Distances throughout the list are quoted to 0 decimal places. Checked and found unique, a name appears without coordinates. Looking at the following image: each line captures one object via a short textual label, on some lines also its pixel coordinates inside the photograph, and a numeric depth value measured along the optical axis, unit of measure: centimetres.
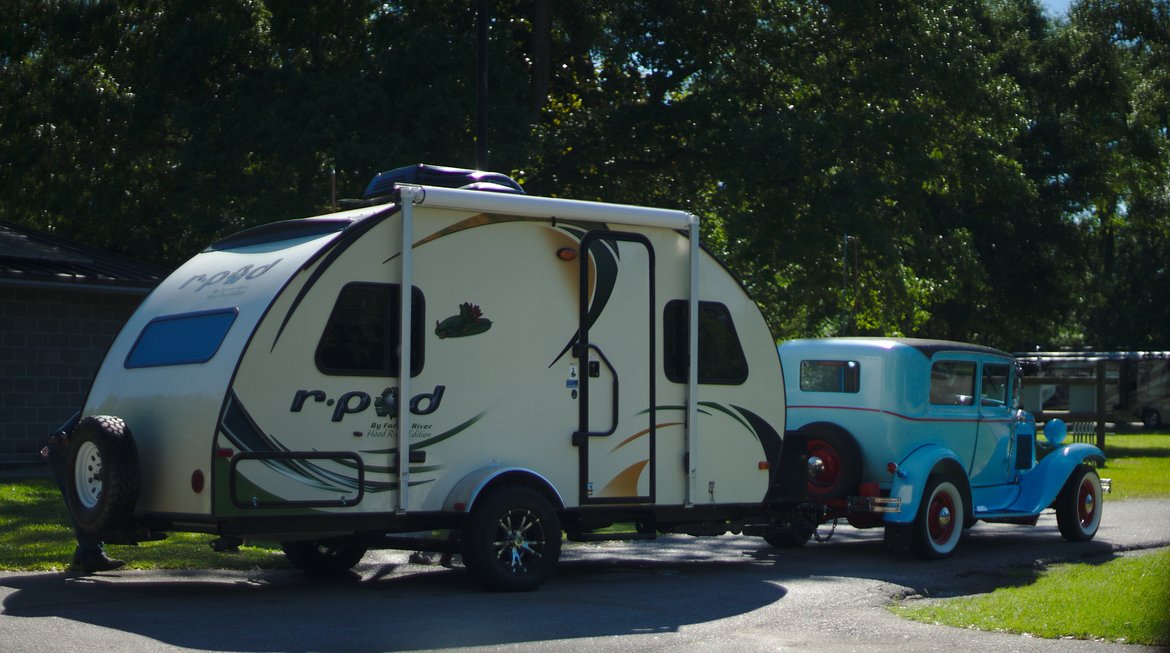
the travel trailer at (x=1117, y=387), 5109
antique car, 1345
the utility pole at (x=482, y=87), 1675
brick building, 1939
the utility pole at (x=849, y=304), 1883
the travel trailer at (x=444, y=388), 977
